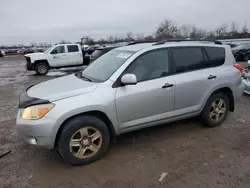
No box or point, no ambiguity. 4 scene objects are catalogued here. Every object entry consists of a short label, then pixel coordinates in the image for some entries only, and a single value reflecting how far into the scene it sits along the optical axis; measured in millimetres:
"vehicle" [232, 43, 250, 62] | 17359
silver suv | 3061
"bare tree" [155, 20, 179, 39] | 56781
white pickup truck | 13968
